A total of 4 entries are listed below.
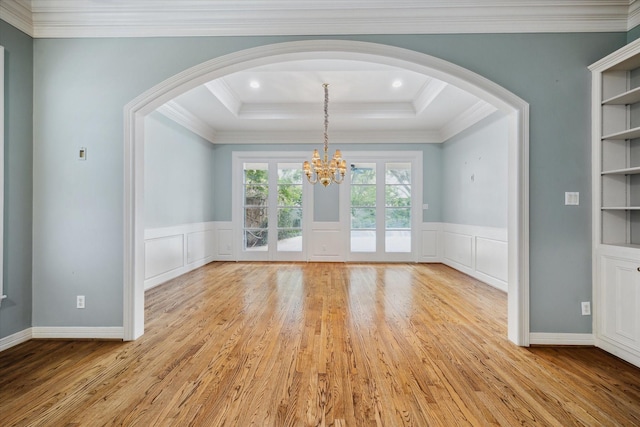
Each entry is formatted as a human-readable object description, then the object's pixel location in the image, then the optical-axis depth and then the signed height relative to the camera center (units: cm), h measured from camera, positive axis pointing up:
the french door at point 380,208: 699 +13
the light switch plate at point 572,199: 277 +13
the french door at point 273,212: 709 +4
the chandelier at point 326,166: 534 +81
